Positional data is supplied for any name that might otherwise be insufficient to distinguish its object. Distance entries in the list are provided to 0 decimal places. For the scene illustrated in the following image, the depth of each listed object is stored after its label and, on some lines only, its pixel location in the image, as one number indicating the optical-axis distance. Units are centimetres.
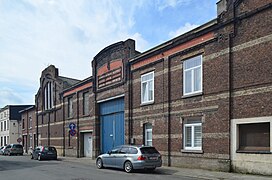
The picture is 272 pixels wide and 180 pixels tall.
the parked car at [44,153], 2168
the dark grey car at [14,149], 3102
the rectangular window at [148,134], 1647
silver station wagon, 1230
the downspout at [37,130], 3266
